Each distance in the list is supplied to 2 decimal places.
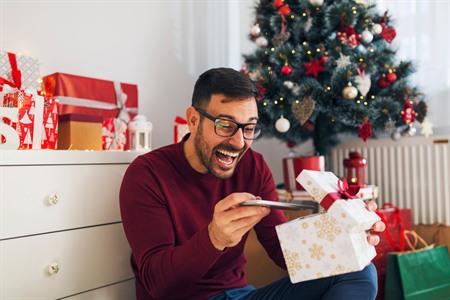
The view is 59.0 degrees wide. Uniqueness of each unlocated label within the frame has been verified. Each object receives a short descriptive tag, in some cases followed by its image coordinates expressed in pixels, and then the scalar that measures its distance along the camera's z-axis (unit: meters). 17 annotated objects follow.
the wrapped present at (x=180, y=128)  1.57
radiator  1.88
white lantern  1.44
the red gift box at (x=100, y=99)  1.39
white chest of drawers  1.01
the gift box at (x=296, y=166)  1.77
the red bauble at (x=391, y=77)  1.72
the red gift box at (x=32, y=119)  1.09
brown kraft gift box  1.25
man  0.86
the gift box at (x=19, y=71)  1.17
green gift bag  1.51
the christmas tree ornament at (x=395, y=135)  1.92
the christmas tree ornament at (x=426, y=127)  1.83
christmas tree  1.69
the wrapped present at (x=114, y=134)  1.42
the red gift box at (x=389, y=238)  1.62
